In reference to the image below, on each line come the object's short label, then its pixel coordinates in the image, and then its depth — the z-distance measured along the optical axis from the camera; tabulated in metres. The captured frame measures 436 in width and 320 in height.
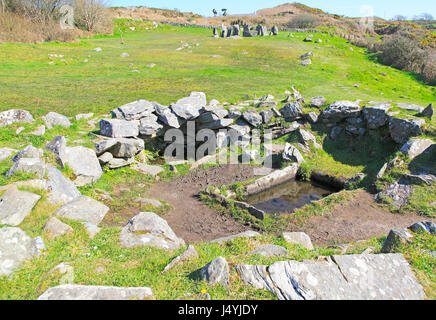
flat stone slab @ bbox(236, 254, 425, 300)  4.62
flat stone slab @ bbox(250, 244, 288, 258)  6.27
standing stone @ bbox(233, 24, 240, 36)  49.47
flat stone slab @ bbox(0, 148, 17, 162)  10.23
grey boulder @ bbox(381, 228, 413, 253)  6.13
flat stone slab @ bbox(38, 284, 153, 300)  4.36
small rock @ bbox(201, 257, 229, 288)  4.84
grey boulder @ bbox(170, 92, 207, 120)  15.91
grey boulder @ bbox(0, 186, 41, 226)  6.84
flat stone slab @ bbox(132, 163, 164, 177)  13.53
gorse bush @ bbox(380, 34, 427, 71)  30.95
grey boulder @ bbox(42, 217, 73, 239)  6.59
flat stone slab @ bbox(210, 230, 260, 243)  7.83
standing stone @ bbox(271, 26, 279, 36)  48.85
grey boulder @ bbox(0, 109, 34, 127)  13.16
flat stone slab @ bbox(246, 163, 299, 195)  12.77
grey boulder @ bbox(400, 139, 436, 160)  12.66
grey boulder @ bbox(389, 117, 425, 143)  13.70
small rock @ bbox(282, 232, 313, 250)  7.58
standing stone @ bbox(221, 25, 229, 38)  48.16
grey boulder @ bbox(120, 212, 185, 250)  6.88
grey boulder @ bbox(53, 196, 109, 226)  7.81
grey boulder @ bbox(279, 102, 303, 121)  17.17
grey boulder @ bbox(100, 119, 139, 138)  13.71
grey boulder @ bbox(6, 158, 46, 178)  8.72
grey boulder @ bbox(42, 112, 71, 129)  14.00
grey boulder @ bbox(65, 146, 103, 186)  11.23
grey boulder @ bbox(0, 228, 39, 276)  5.22
